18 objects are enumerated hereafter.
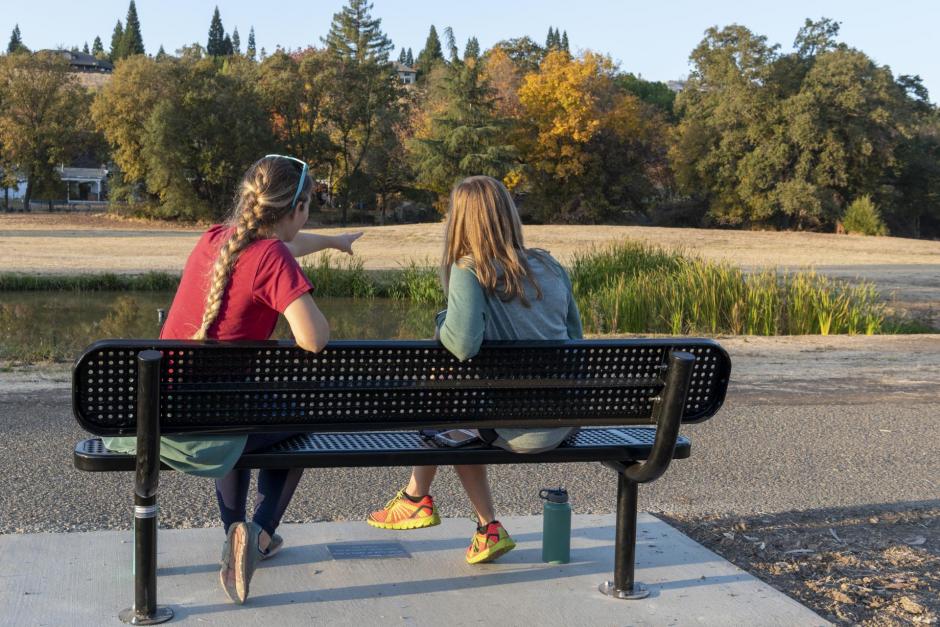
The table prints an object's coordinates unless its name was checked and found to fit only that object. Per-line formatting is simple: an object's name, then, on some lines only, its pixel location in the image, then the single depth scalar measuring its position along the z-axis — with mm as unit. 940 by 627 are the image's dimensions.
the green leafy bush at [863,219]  51059
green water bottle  4188
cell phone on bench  3840
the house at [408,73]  170000
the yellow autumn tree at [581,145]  64312
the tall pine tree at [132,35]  167250
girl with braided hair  3484
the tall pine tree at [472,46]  130650
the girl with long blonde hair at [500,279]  3775
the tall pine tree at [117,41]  173125
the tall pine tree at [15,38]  186750
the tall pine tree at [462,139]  60938
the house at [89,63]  180250
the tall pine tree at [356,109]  65438
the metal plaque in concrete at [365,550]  4238
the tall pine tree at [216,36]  174750
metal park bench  3342
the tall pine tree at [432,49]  149750
